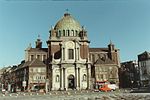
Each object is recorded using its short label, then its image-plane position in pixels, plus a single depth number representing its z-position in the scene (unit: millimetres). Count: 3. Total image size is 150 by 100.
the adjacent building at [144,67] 94250
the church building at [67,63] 81750
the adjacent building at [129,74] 97375
